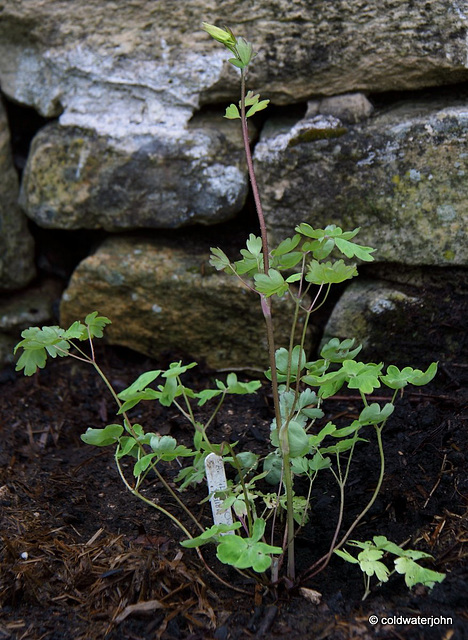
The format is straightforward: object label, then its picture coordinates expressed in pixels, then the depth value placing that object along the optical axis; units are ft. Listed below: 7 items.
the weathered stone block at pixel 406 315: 7.17
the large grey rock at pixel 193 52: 7.06
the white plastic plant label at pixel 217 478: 5.09
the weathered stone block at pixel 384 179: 7.06
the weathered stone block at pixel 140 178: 7.95
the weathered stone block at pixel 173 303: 8.11
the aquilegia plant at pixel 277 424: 4.45
